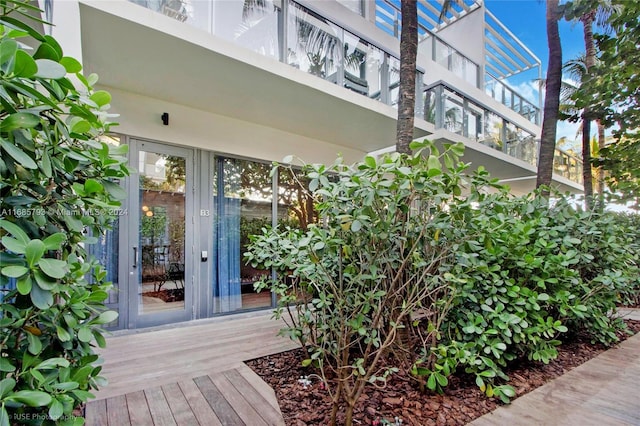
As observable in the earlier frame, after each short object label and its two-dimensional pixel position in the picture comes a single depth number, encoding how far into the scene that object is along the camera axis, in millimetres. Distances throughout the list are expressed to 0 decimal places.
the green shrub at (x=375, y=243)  1748
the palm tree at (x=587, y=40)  5551
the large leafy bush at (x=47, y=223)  844
